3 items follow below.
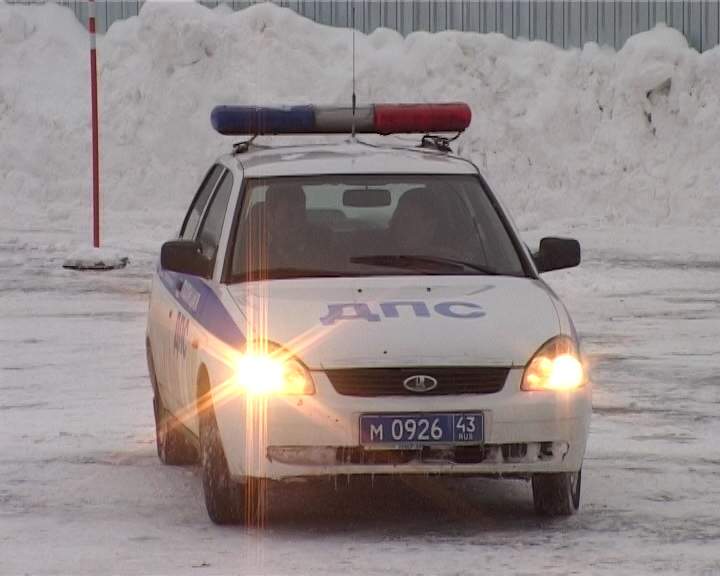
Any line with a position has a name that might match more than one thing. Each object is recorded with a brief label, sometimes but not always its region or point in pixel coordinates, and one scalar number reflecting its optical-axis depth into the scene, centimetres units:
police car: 1672
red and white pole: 5194
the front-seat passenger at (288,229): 1902
